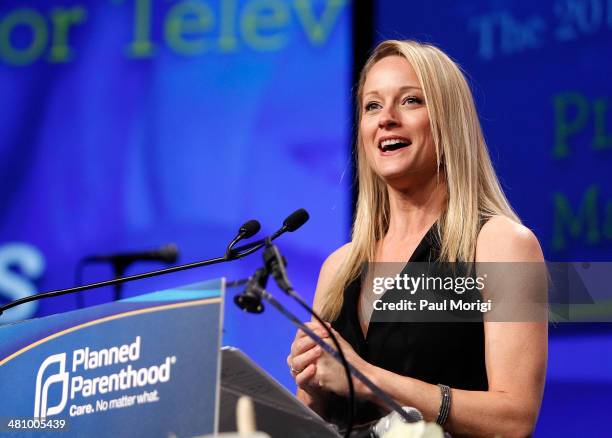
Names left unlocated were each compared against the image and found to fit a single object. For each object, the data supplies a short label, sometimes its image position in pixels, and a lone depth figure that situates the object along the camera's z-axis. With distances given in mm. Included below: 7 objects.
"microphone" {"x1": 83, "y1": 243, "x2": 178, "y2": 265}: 6274
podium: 5156
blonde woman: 5481
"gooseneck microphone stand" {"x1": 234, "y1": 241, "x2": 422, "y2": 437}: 5226
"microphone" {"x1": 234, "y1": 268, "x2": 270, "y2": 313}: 5226
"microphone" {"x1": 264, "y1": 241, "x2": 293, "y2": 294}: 5245
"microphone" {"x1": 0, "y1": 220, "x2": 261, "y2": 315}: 5462
